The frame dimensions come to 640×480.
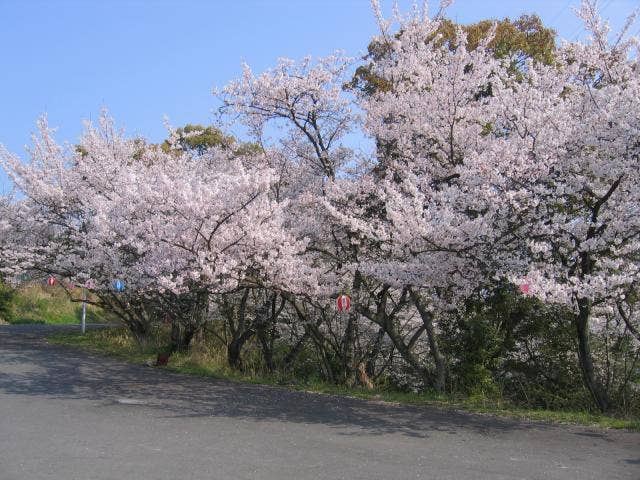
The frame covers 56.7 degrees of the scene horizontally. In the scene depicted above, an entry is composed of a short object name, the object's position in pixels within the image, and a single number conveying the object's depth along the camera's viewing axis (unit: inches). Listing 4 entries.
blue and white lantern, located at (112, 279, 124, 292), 516.1
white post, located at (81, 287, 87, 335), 872.2
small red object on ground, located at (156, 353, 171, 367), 561.6
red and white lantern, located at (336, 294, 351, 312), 448.0
